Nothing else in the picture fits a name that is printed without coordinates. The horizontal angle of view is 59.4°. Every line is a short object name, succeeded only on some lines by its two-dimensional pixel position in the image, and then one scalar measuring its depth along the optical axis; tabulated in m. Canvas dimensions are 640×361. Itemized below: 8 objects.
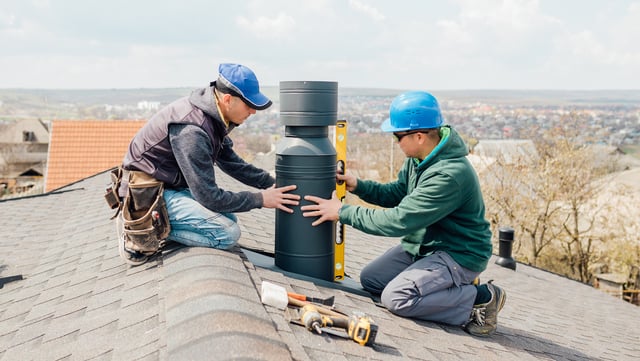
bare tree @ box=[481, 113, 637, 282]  22.12
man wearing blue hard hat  3.67
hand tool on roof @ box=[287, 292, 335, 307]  3.14
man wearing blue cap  3.46
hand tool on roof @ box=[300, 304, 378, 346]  2.64
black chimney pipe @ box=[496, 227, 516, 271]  9.23
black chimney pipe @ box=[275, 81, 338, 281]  3.66
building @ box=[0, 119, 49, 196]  39.31
